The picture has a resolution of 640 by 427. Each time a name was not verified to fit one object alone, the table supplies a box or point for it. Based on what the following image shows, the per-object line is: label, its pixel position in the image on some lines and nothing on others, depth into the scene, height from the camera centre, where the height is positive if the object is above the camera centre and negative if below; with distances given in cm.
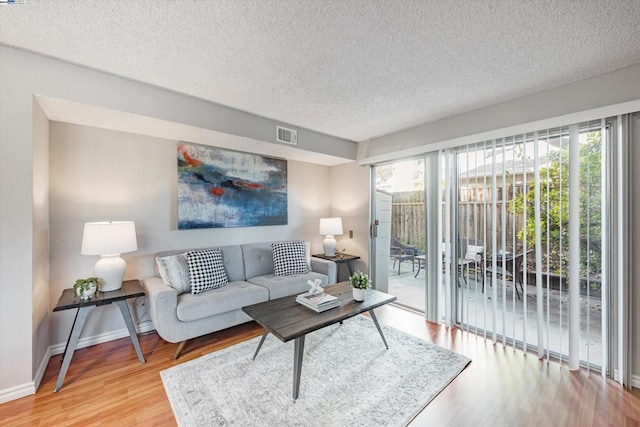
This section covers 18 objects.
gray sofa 234 -80
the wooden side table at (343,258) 388 -66
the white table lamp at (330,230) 402 -25
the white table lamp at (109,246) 223 -27
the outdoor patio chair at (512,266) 251 -51
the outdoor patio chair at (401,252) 366 -54
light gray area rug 169 -127
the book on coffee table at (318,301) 223 -75
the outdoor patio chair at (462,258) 295 -50
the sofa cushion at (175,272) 262 -58
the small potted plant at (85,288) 214 -60
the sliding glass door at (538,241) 219 -26
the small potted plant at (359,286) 247 -67
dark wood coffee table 187 -81
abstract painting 312 +33
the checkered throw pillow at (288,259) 341 -59
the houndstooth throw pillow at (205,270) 271 -59
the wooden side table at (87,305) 200 -71
